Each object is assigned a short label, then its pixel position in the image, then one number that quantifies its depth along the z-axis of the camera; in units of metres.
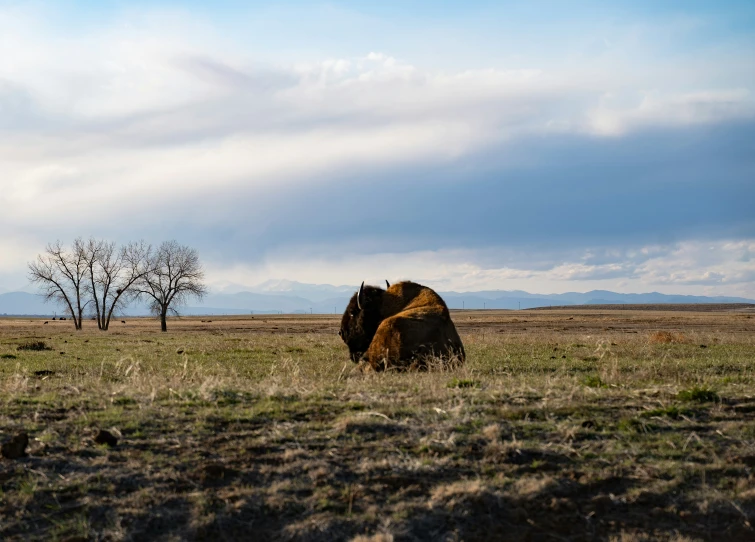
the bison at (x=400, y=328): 15.70
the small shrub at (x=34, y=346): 27.84
